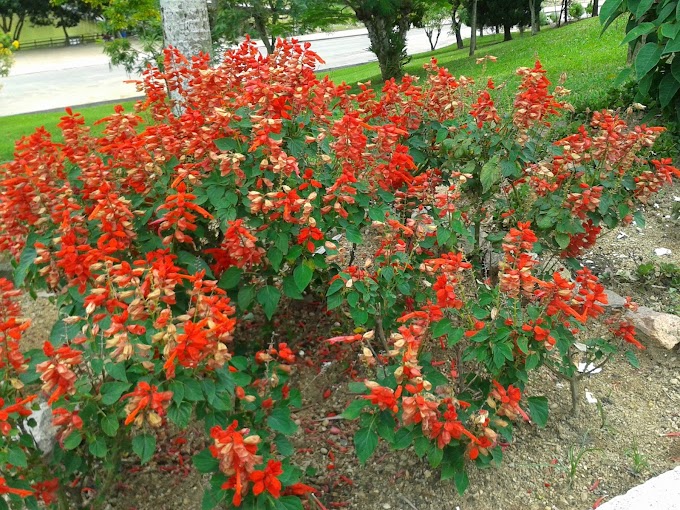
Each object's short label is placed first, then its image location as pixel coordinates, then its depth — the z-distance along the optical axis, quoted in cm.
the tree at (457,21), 1856
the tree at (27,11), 3425
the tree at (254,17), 1108
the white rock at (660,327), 329
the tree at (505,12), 2084
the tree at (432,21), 2209
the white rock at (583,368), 320
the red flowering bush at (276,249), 186
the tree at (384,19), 1232
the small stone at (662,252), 419
